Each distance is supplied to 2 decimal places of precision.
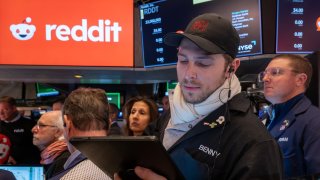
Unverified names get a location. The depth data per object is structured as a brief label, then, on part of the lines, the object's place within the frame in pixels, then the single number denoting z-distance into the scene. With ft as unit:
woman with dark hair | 8.89
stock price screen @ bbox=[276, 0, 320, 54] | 7.73
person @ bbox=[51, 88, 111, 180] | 4.56
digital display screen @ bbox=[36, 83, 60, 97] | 18.83
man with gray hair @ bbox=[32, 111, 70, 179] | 6.46
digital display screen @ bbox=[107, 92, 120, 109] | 15.45
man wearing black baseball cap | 3.14
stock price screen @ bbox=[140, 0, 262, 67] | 7.85
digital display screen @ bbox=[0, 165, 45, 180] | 7.35
